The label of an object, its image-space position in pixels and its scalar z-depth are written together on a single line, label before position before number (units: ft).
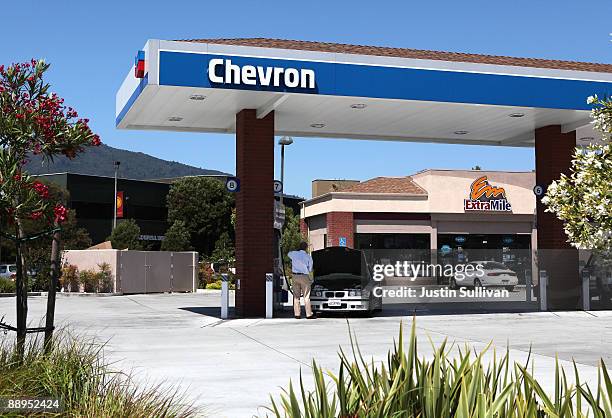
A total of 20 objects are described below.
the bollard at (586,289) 77.73
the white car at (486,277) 87.50
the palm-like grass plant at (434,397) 15.34
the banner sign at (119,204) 231.71
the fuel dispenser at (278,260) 71.92
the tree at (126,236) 198.08
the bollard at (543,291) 76.74
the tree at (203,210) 224.94
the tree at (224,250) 173.14
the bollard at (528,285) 84.99
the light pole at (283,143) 94.06
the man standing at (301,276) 65.87
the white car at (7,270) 172.98
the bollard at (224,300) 66.27
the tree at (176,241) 197.57
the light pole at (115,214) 224.64
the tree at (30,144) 25.27
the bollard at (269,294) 66.95
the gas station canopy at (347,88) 61.05
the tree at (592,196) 27.55
